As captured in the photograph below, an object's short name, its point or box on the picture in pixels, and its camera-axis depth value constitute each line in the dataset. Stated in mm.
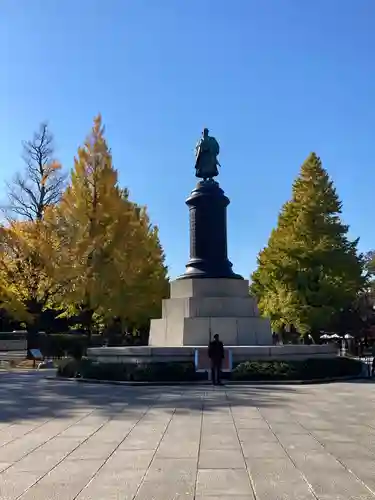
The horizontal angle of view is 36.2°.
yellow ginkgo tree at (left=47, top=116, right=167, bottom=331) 28516
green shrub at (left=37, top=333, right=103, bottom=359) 32281
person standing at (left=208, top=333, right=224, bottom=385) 15719
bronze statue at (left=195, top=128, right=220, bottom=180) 22875
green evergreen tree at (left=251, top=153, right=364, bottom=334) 32031
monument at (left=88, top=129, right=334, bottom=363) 17625
